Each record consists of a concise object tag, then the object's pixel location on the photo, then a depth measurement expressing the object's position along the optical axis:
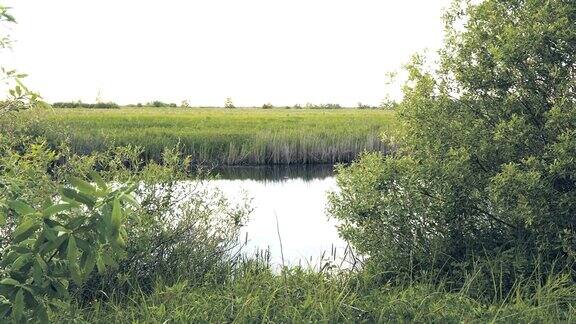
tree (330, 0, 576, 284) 5.99
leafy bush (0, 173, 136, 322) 2.79
